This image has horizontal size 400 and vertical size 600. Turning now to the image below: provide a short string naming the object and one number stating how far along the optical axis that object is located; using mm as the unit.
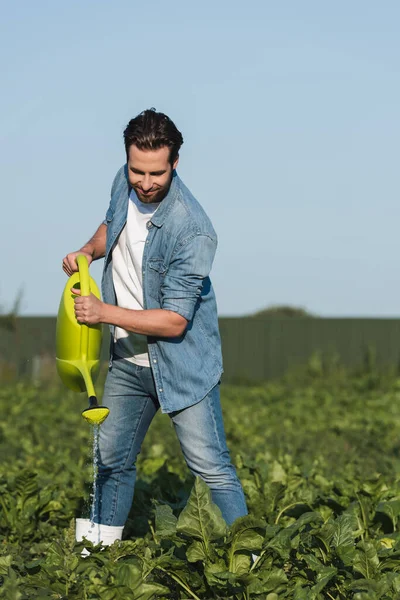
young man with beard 8148
